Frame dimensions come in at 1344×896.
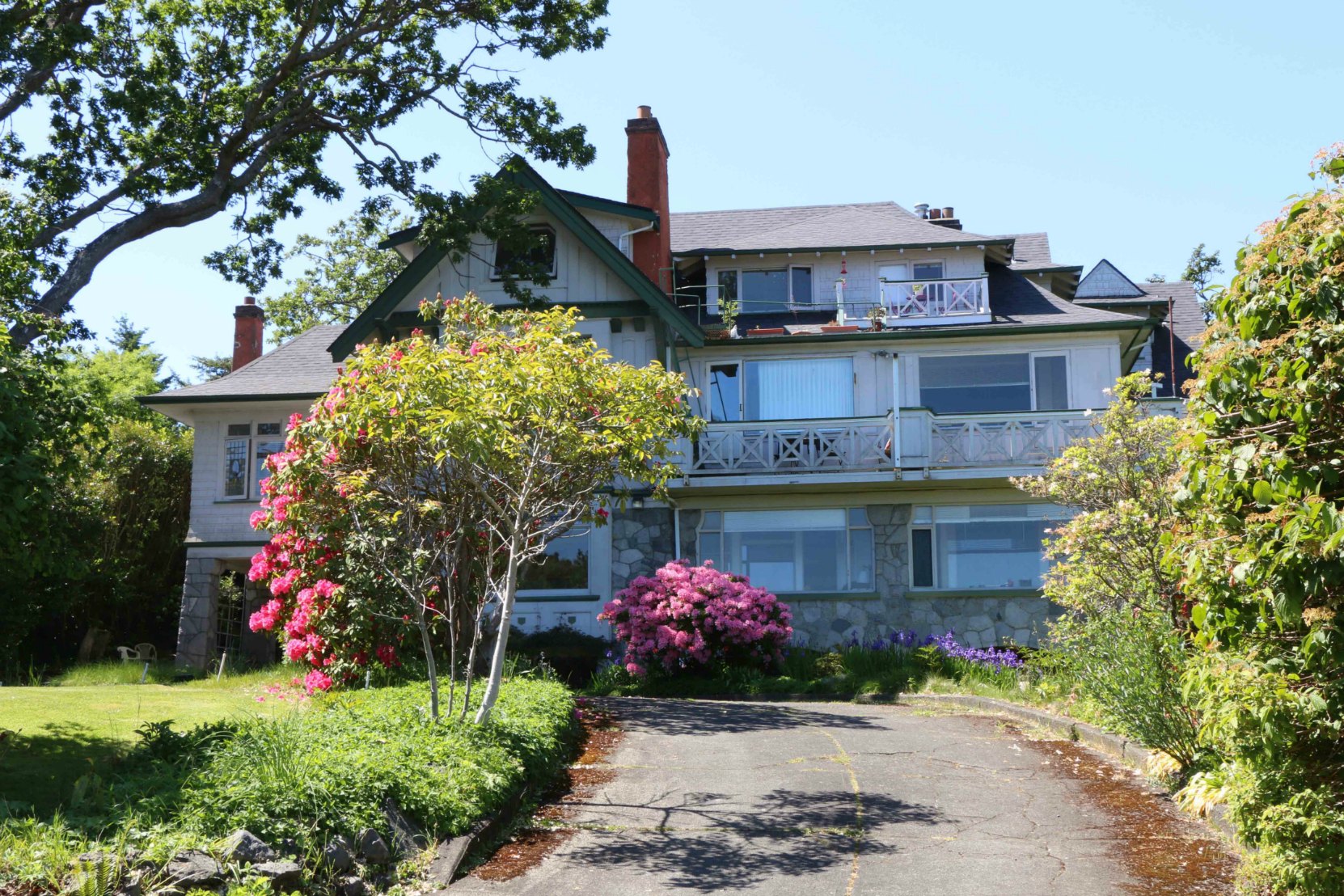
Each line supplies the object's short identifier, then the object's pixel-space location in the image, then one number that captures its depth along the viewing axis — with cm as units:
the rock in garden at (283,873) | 662
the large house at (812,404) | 2105
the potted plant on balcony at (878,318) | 2266
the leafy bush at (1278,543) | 571
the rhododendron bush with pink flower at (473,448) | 999
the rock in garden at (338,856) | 714
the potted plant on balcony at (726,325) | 2255
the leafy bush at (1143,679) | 950
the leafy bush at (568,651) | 1966
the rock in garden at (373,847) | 747
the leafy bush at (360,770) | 720
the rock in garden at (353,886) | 708
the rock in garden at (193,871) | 630
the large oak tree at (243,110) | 1619
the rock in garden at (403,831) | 777
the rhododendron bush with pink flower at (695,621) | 1809
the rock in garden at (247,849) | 662
